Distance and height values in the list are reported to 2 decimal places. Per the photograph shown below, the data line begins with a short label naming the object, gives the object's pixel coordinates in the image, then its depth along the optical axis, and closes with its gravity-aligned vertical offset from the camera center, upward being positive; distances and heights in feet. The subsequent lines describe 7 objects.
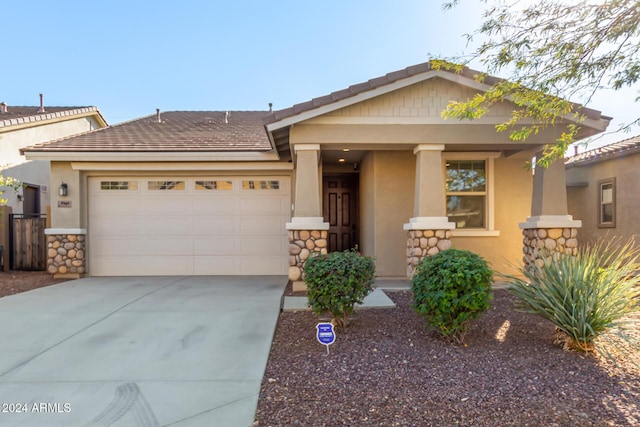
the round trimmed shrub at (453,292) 13.70 -3.07
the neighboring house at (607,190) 32.55 +1.81
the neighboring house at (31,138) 38.68 +8.09
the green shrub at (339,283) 15.20 -2.99
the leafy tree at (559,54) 15.16 +6.74
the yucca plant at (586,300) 13.57 -3.47
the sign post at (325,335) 12.94 -4.32
